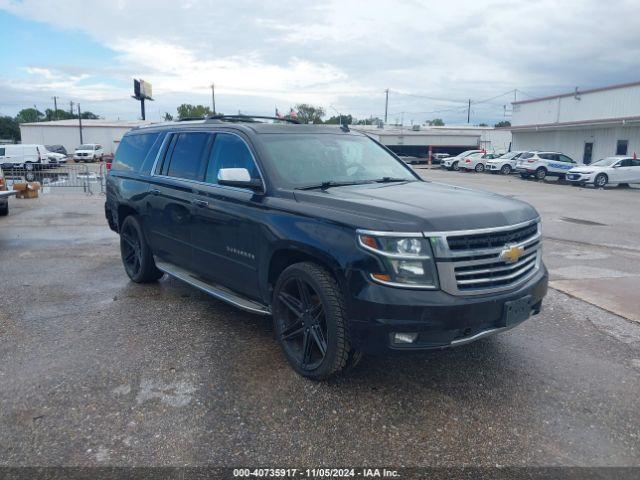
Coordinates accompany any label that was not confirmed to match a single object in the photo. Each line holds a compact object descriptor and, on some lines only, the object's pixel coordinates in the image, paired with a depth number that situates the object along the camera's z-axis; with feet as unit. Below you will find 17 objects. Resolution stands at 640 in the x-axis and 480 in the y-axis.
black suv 10.97
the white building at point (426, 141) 167.43
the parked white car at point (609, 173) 83.87
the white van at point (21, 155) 103.04
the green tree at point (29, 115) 412.89
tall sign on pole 166.71
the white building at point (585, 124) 107.76
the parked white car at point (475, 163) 128.67
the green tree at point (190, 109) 305.12
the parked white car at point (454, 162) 133.08
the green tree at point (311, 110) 303.54
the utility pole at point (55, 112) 357.61
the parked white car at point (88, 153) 153.38
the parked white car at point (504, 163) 117.60
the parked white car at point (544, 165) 97.30
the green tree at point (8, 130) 318.04
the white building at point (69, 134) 209.36
